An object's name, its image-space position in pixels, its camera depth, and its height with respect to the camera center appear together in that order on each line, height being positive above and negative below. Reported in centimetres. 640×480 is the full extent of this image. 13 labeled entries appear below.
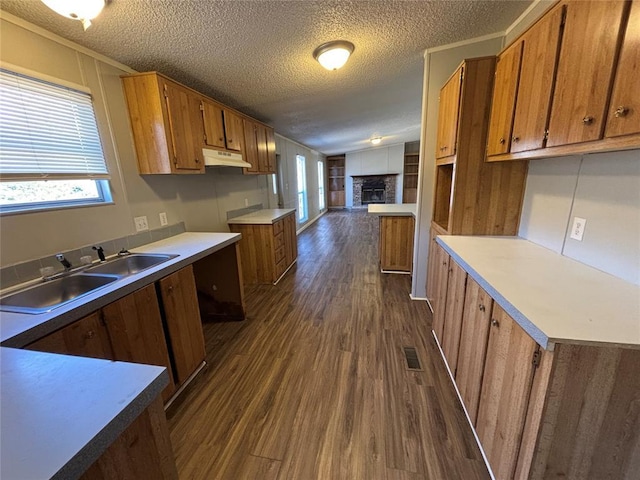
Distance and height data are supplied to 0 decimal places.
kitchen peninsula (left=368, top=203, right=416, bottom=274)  356 -80
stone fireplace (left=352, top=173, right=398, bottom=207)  1011 -26
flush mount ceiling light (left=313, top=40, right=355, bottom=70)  192 +98
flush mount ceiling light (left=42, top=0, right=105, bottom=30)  113 +82
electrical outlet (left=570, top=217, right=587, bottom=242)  137 -28
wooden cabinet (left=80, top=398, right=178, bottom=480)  58 -63
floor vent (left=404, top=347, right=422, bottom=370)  197 -140
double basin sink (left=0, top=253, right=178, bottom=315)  130 -54
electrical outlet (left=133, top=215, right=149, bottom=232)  211 -28
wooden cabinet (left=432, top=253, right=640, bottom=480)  82 -80
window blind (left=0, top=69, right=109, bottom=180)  138 +36
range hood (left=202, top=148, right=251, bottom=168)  248 +29
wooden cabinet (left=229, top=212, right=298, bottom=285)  337 -88
